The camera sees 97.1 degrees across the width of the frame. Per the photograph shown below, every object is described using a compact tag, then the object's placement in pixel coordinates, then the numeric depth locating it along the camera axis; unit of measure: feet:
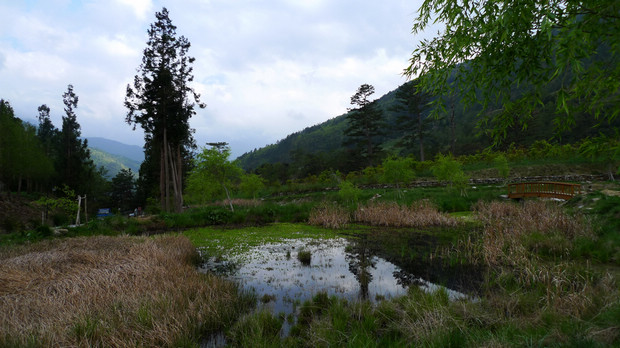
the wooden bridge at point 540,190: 62.49
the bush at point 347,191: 72.08
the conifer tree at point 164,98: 79.82
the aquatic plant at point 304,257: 33.47
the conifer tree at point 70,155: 143.74
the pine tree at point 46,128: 192.15
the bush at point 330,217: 58.13
